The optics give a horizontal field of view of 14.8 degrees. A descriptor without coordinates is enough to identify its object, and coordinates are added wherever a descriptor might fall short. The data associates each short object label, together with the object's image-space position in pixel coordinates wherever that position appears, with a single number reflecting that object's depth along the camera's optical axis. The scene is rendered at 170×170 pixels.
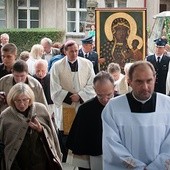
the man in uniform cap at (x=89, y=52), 11.99
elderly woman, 6.46
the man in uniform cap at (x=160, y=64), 12.15
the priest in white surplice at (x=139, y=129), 5.20
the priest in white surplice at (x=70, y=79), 9.53
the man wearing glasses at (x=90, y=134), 6.21
